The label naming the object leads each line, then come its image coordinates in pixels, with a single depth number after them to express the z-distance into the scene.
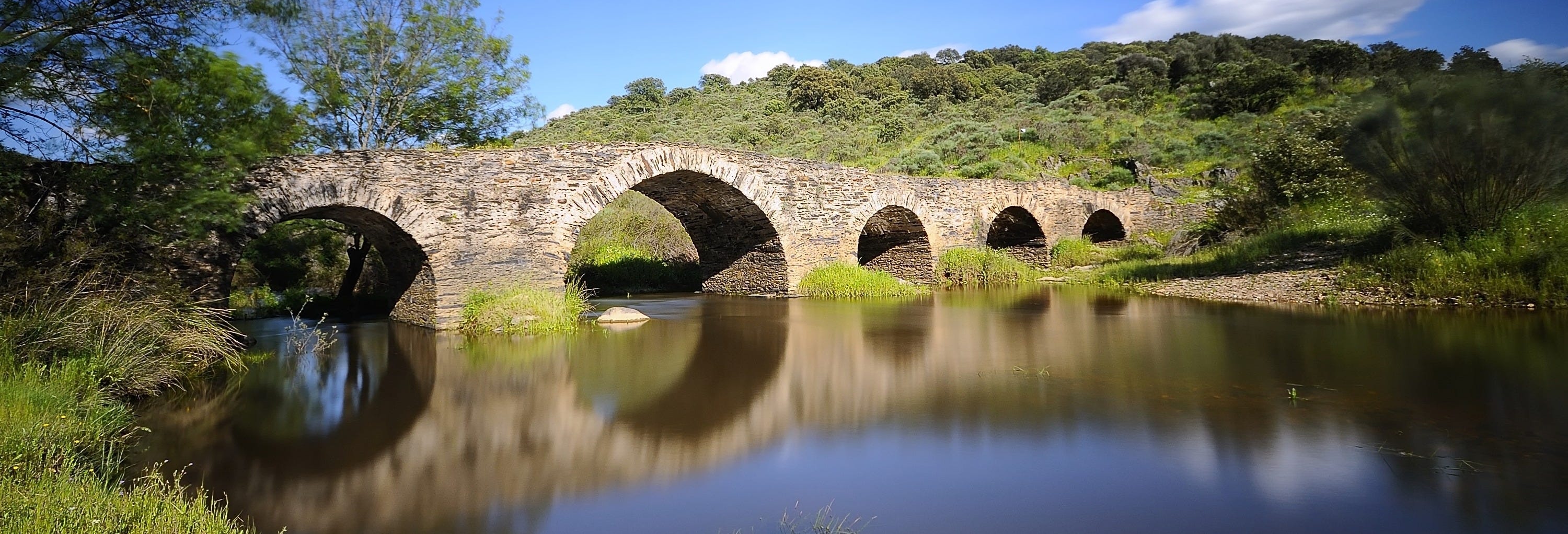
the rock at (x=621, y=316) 10.95
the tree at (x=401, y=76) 18.70
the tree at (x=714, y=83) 51.41
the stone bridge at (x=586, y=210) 9.34
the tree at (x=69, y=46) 5.53
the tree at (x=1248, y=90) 31.73
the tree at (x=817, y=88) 41.72
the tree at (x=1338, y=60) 34.50
